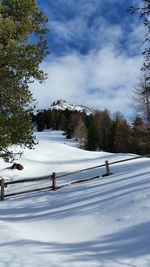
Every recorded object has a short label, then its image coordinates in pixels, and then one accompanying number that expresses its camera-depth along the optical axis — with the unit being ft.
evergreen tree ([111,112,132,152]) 125.55
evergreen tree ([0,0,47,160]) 28.15
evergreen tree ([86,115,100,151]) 149.20
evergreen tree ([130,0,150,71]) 24.60
